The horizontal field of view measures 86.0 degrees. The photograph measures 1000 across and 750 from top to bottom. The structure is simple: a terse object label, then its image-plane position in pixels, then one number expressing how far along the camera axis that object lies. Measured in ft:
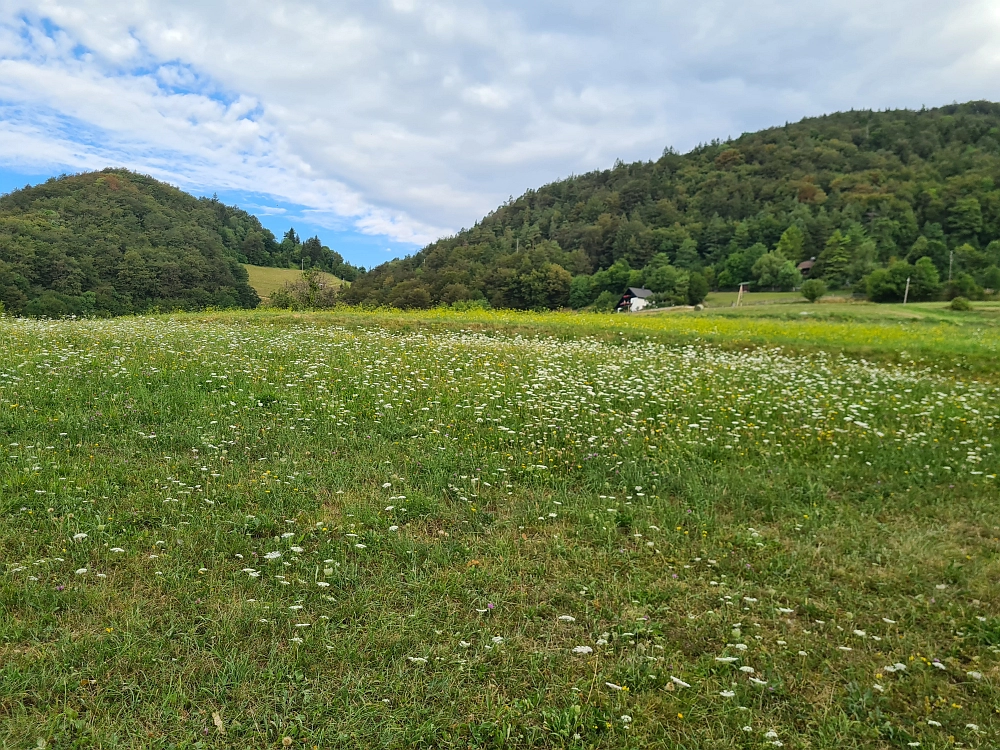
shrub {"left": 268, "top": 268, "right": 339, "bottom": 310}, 180.18
